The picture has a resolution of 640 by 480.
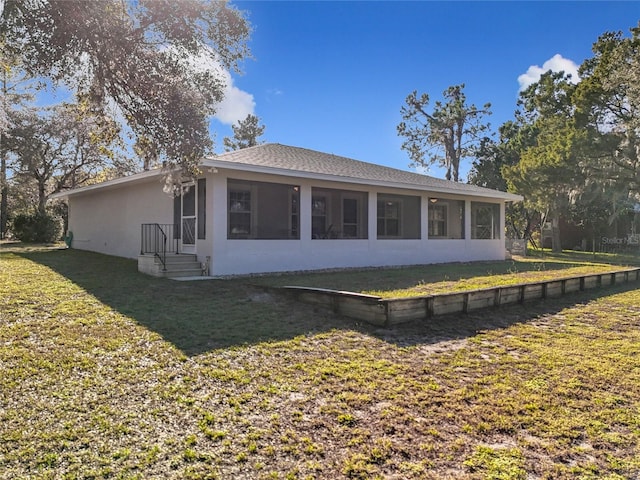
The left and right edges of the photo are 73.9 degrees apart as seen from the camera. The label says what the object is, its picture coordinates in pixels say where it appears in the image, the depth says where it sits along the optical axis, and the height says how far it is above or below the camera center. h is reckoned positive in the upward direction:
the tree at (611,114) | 14.27 +4.82
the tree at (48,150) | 20.92 +4.64
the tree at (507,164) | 25.75 +5.01
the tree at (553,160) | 16.80 +3.35
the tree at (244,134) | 37.88 +9.35
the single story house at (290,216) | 9.70 +0.65
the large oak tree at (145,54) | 4.67 +2.29
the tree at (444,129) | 31.44 +8.40
